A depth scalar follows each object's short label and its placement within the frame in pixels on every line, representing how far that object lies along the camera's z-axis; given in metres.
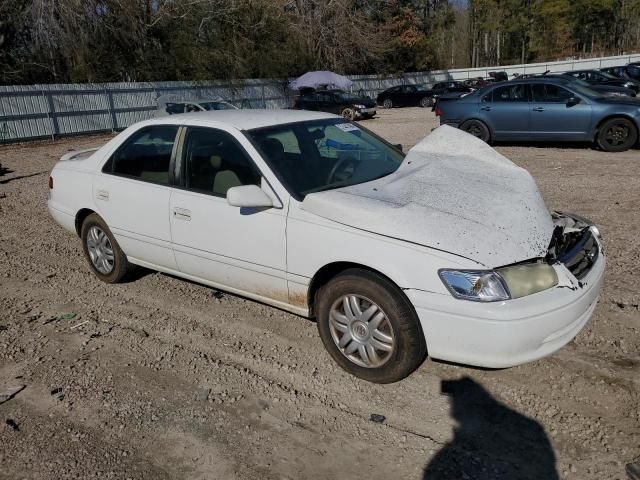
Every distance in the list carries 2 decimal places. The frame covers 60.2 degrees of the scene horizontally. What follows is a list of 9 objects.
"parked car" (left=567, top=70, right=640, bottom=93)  24.53
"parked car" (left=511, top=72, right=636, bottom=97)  12.68
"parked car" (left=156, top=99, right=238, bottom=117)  17.98
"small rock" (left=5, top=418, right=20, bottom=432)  3.16
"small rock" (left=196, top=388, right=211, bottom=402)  3.38
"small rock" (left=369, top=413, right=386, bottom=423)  3.09
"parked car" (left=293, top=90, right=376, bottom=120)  25.64
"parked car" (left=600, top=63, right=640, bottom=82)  29.31
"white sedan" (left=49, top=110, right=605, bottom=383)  3.01
